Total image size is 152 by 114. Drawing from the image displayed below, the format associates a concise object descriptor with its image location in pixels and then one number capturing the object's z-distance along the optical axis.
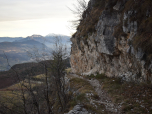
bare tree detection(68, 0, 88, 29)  28.31
